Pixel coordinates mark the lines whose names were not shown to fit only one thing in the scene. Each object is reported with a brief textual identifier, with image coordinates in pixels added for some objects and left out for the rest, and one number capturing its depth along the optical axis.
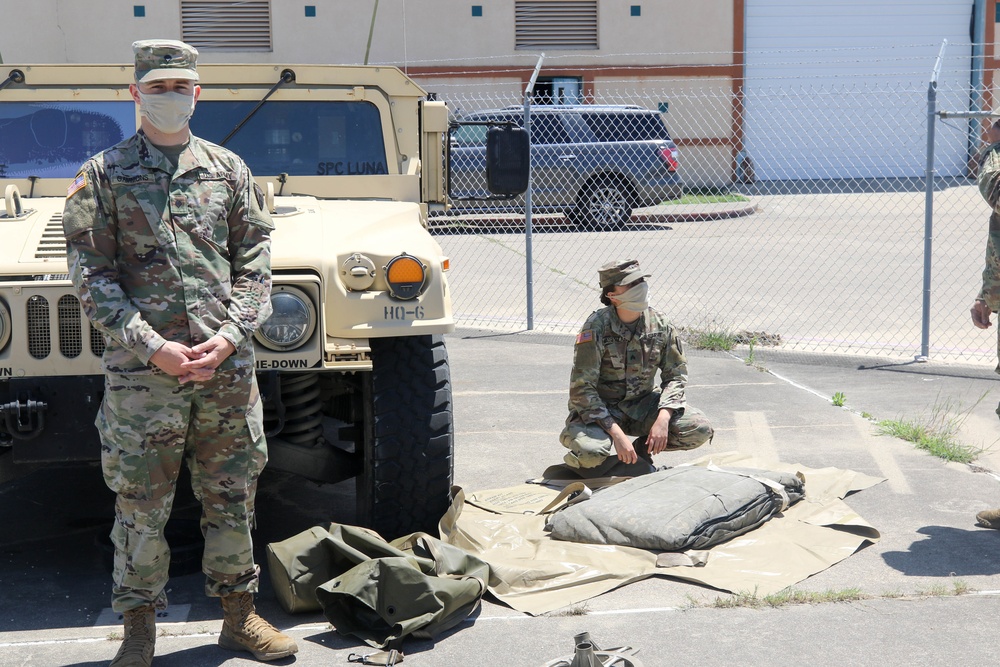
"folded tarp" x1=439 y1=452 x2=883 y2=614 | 4.11
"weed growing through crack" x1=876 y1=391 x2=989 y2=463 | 5.74
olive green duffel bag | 3.71
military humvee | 3.91
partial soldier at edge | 4.72
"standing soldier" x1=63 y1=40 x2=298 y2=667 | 3.32
